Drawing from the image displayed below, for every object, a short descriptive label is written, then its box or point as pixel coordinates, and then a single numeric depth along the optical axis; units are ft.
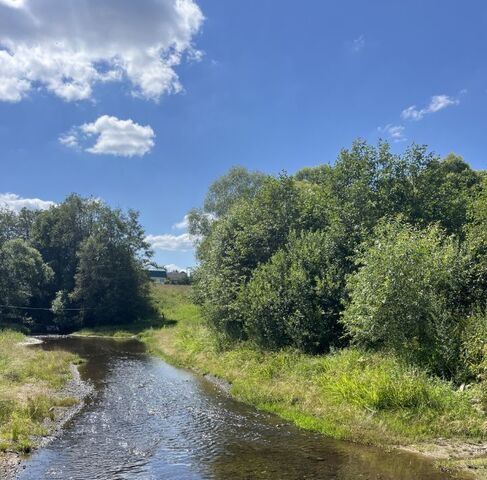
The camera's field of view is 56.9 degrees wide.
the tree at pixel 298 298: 95.09
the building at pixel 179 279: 372.87
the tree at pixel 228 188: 263.08
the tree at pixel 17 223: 301.43
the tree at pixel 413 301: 67.15
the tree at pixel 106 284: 242.17
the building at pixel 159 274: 454.81
